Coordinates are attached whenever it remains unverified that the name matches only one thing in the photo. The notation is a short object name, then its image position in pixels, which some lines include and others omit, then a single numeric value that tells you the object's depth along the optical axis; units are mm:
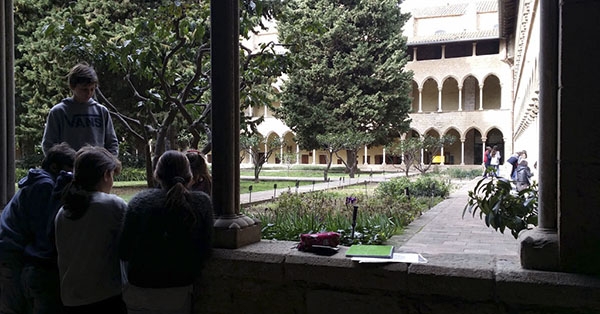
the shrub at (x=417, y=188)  11669
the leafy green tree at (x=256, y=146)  19328
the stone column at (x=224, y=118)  2715
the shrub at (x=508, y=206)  2787
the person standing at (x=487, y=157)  22938
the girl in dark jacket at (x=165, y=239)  2191
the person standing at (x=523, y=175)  10238
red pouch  2588
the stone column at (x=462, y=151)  33000
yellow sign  30572
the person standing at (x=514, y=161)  12857
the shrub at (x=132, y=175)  18047
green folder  2359
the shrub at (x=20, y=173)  15873
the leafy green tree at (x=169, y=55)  4883
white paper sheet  2297
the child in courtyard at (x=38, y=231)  2332
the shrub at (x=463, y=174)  24031
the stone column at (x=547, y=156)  2143
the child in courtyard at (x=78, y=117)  2855
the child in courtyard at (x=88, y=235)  2162
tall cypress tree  26859
